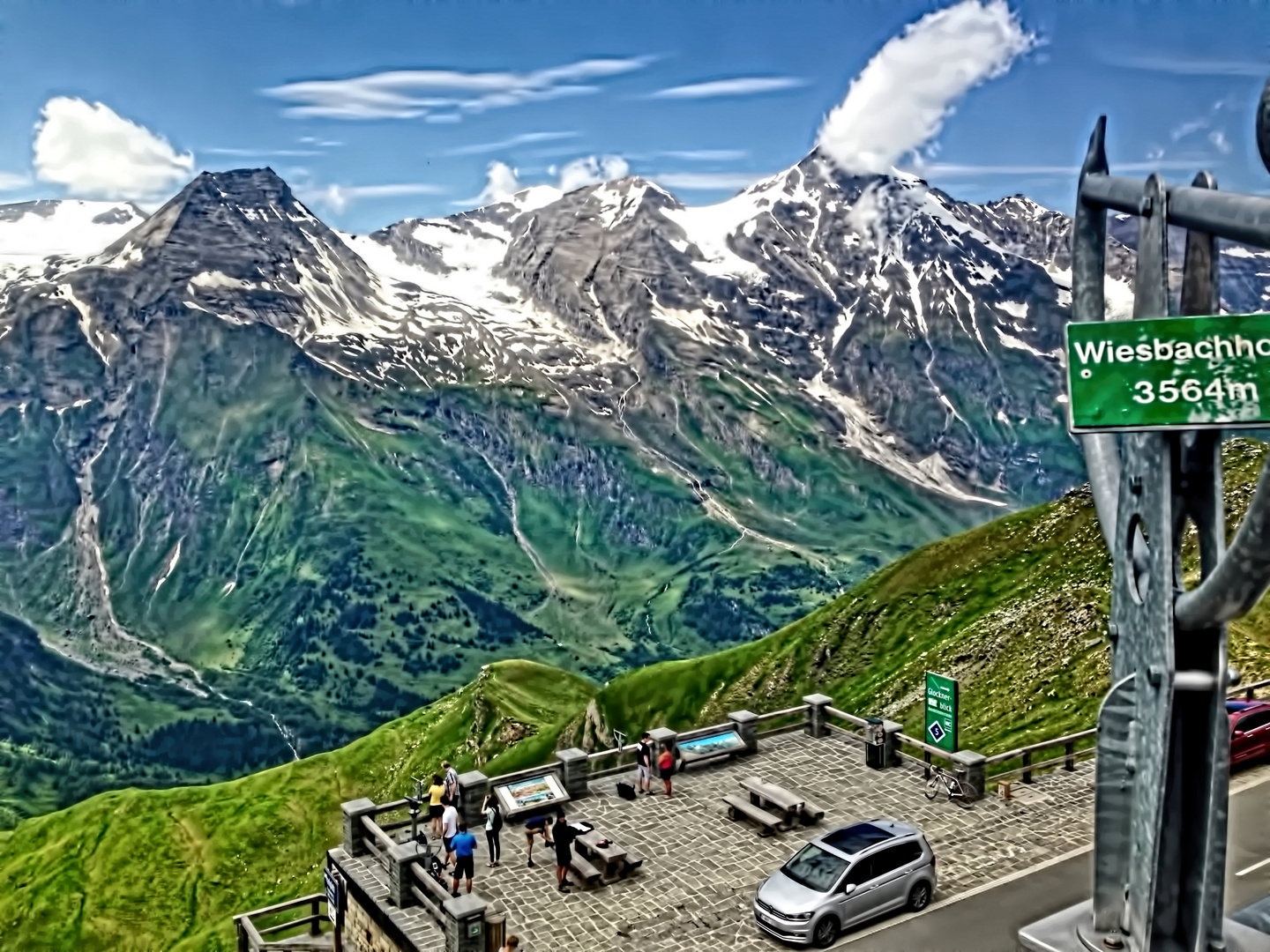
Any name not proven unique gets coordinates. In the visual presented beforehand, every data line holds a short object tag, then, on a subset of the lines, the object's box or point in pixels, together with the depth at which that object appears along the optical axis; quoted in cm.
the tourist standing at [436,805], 3297
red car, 3500
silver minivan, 2619
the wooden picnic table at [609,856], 2973
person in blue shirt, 2848
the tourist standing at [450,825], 3061
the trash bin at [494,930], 2523
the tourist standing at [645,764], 3609
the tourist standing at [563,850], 2944
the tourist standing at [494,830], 3073
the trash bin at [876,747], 3725
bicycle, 3431
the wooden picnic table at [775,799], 3303
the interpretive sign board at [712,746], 3791
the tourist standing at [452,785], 3291
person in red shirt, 3566
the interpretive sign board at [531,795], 3325
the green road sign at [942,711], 3609
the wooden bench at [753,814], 3250
